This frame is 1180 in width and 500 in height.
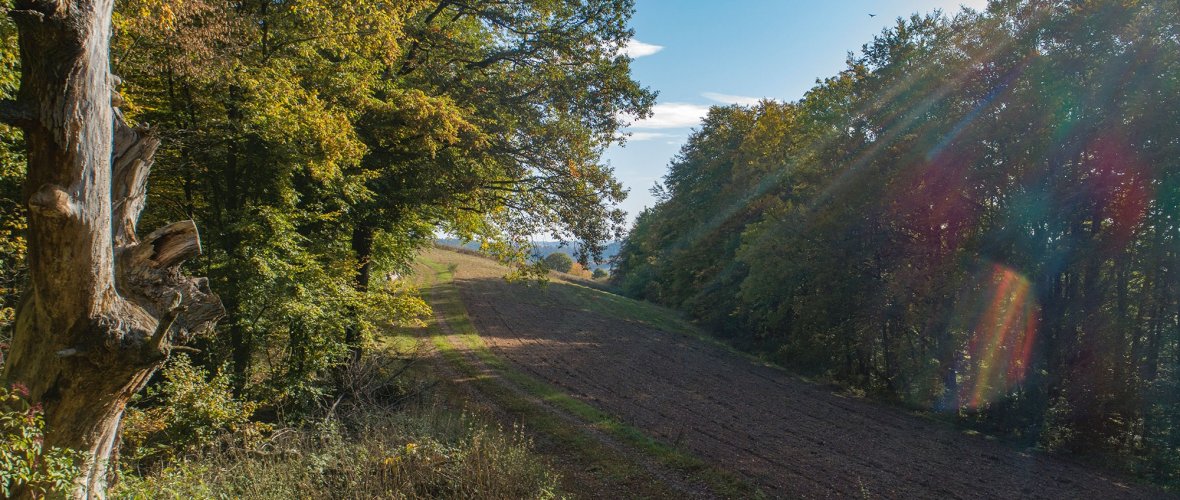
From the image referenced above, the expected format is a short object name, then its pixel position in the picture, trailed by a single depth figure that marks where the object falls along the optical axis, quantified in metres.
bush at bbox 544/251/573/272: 66.93
